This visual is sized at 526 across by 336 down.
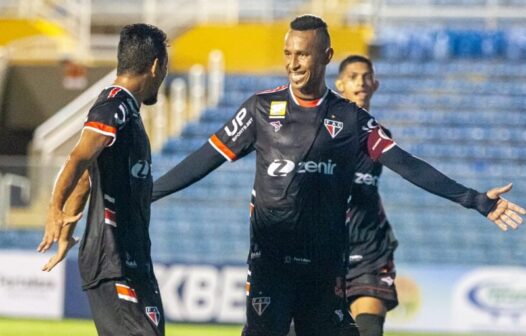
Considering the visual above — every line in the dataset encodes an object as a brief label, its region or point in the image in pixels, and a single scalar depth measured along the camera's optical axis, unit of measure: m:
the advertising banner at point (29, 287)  37.56
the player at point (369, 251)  18.80
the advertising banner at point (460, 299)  35.47
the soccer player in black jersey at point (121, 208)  13.73
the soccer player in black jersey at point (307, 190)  15.84
